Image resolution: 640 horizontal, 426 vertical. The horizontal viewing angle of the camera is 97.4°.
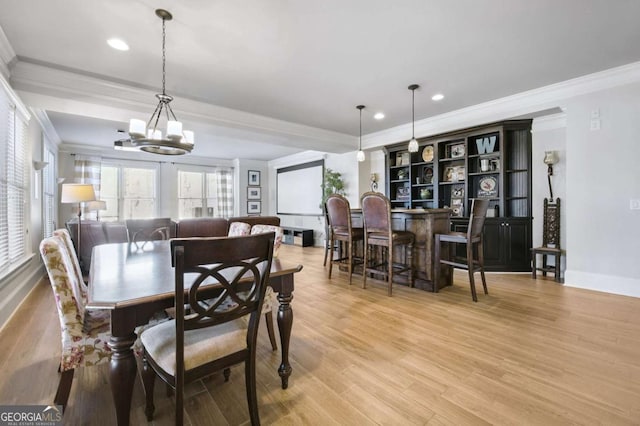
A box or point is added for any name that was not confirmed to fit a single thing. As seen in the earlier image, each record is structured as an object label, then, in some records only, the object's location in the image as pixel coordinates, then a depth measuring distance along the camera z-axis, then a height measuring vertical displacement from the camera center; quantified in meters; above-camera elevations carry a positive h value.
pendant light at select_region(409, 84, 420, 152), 3.68 +1.64
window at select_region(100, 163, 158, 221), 7.32 +0.62
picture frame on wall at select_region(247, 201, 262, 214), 9.34 +0.23
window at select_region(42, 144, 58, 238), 4.74 +0.39
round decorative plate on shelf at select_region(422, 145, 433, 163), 5.29 +1.14
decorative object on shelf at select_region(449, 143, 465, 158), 4.98 +1.13
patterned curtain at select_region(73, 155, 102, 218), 6.73 +1.07
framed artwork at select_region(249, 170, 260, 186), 9.33 +1.22
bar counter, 3.41 -0.26
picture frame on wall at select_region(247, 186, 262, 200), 9.32 +0.70
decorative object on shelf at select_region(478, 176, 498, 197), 4.66 +0.45
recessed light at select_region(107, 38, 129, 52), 2.57 +1.59
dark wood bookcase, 4.33 +0.57
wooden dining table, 1.12 -0.35
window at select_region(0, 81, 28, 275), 2.75 +0.34
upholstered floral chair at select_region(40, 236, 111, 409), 1.31 -0.56
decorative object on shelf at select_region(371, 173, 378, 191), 6.45 +0.74
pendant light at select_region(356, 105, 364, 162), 4.40 +1.42
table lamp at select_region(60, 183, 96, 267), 3.87 +0.29
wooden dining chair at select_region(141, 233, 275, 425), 1.08 -0.48
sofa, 4.23 -0.28
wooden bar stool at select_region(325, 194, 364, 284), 3.70 -0.17
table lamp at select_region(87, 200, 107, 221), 5.44 +0.16
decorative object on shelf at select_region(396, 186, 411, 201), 5.81 +0.43
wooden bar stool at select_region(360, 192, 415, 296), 3.29 -0.27
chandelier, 2.43 +0.68
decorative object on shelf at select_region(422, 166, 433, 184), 5.45 +0.77
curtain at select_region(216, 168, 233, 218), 8.95 +0.70
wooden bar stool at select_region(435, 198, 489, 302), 3.08 -0.30
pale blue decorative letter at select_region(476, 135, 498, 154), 4.50 +1.13
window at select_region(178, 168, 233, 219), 8.42 +0.65
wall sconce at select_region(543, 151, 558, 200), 4.03 +0.76
